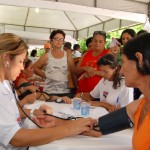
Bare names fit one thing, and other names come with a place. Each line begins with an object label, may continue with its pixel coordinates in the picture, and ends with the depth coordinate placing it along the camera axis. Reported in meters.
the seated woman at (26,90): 2.41
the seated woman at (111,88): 2.19
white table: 1.14
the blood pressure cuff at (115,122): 1.27
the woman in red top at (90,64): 2.89
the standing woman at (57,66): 2.93
